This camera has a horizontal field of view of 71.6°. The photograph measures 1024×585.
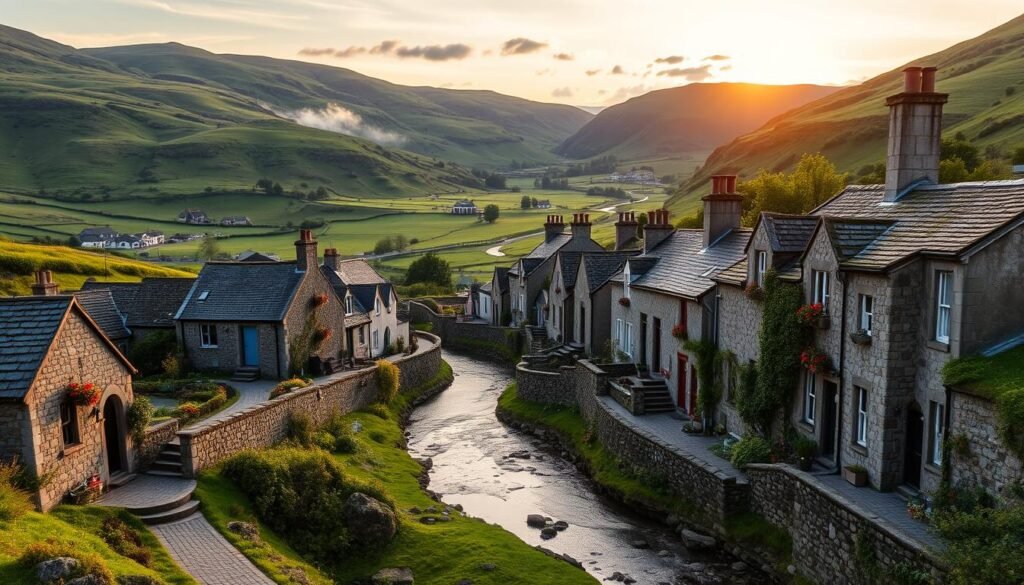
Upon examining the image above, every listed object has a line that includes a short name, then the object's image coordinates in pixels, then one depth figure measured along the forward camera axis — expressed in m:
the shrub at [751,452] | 24.77
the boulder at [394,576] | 20.42
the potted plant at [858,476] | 20.66
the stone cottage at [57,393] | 18.33
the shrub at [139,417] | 23.23
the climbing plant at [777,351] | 23.94
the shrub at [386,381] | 41.47
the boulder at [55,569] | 13.40
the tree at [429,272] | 99.75
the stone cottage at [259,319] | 38.56
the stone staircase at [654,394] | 33.81
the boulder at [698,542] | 23.62
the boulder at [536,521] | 26.39
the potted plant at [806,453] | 22.94
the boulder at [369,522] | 22.41
